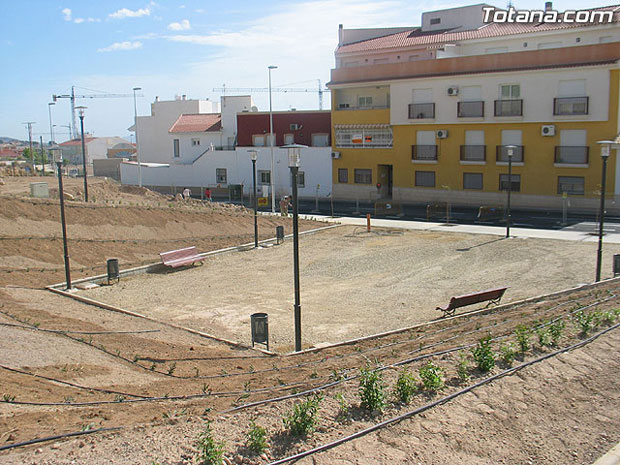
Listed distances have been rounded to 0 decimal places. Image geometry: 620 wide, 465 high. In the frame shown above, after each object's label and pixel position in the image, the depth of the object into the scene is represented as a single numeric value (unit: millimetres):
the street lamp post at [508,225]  28467
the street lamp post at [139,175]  54706
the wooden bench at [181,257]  23725
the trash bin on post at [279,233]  29000
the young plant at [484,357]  9836
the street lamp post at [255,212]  27322
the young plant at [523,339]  10586
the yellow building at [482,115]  36344
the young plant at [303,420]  7785
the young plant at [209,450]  6980
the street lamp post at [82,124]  31375
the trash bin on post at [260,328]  14255
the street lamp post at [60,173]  19578
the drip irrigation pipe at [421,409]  7354
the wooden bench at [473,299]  16219
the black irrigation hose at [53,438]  7328
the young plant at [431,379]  9094
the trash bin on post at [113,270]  21781
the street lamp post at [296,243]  13523
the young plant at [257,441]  7375
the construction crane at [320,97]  91688
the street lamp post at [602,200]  19359
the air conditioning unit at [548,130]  37250
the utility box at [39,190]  31391
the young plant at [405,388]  8727
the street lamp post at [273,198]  38531
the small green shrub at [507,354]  10180
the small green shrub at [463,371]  9539
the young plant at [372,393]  8461
